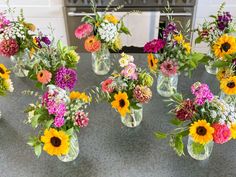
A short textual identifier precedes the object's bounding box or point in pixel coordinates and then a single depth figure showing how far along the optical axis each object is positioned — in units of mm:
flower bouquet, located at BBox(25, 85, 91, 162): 1005
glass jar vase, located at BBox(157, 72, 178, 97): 1434
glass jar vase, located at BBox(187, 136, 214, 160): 1114
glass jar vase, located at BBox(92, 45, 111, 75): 1512
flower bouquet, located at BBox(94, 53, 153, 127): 1155
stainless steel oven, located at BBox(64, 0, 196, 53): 2369
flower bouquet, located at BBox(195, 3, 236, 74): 1297
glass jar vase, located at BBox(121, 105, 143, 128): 1282
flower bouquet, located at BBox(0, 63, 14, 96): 1270
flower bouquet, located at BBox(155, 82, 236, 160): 975
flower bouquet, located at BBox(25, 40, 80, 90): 1248
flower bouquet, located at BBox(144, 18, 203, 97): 1276
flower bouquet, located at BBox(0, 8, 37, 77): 1420
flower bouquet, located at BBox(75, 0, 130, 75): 1416
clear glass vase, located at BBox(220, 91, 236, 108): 1294
